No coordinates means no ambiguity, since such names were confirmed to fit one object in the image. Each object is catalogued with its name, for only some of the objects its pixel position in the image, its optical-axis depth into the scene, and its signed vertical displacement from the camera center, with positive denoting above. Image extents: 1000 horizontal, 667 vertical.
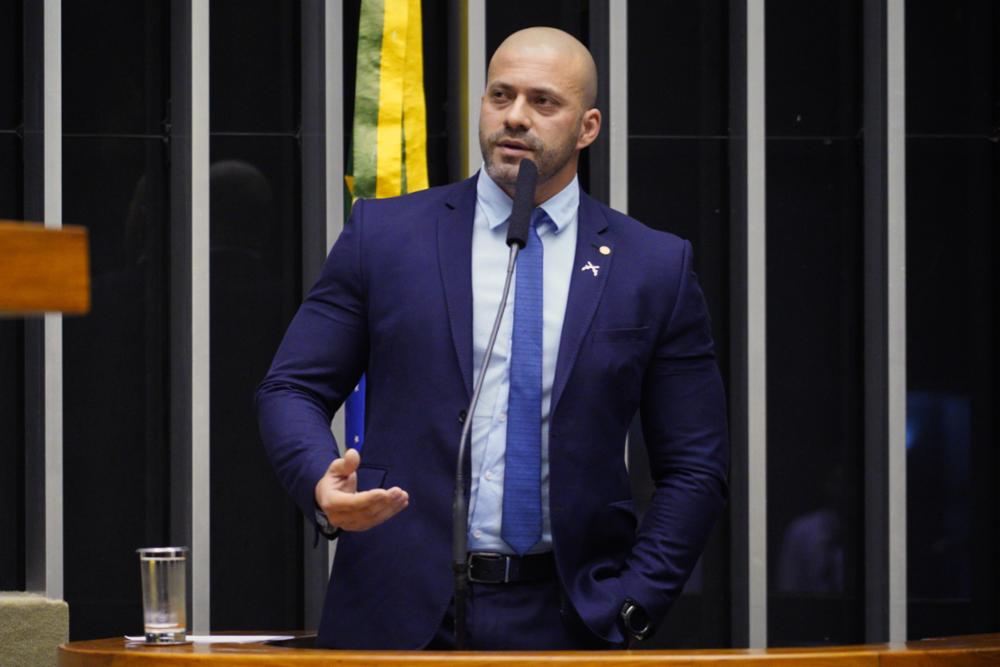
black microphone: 4.47 +0.12
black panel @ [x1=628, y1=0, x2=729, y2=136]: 10.57 +0.69
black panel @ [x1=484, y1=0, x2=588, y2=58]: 10.35 +0.85
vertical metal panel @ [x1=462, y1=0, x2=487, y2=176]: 9.57 +0.64
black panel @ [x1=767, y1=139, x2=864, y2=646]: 10.52 -0.32
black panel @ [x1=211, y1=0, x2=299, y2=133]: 10.14 +0.68
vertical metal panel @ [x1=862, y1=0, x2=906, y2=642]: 10.05 -0.10
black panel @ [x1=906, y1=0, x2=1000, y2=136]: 10.58 +0.68
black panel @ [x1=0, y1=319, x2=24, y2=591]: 9.78 -0.47
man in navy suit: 4.70 -0.15
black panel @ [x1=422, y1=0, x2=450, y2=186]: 10.19 +0.64
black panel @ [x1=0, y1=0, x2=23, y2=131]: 9.85 +0.66
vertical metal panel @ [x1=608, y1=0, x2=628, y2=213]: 9.85 +0.56
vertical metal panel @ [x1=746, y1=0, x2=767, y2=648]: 10.01 -0.10
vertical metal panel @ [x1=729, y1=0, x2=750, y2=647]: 10.20 -0.14
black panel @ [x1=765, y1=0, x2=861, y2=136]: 10.62 +0.66
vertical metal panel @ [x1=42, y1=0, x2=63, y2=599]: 9.41 -0.15
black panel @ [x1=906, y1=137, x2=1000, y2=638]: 10.55 -0.28
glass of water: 4.37 -0.40
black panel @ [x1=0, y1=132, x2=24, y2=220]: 9.80 +0.34
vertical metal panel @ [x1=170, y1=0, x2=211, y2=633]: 9.60 -0.02
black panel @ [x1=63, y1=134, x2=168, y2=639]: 9.87 -0.26
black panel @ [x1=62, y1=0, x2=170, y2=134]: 9.98 +0.67
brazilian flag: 7.62 +0.42
